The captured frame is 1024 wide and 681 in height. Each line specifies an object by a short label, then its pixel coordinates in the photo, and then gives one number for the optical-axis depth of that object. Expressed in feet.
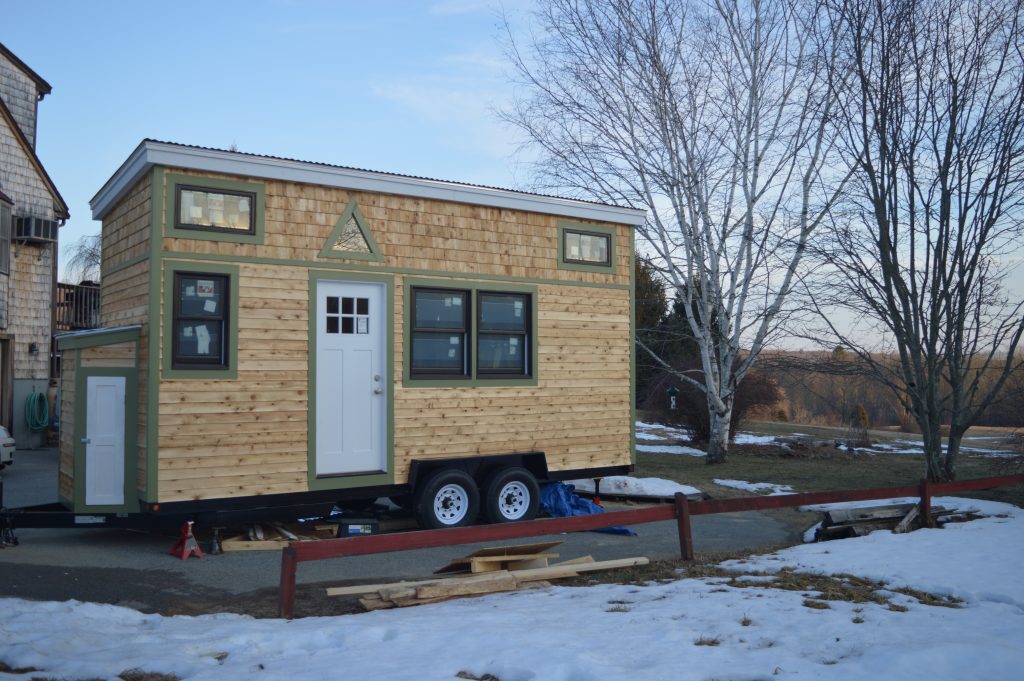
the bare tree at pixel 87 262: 146.61
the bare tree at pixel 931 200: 44.65
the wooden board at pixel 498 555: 24.66
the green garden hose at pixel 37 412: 61.77
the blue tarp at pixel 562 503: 36.06
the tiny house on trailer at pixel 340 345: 27.96
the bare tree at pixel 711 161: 58.80
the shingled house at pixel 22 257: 61.26
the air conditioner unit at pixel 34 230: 62.34
